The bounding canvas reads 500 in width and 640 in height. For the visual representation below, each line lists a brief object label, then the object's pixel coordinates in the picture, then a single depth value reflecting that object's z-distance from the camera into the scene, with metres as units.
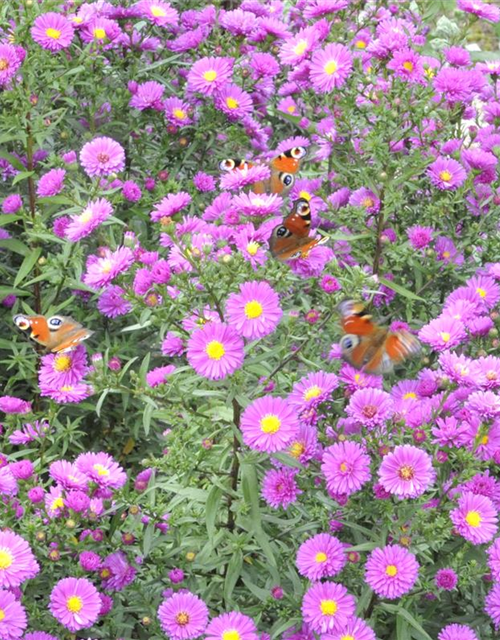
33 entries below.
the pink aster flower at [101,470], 2.68
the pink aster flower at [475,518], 2.38
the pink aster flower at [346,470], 2.37
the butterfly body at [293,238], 2.56
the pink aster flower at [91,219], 2.85
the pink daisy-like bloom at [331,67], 3.29
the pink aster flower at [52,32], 3.38
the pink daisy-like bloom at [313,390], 2.55
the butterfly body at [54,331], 2.78
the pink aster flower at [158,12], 3.81
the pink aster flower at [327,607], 2.38
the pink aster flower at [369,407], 2.44
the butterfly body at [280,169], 3.00
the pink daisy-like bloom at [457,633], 2.47
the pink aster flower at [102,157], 3.24
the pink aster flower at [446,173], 3.32
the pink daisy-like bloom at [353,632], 2.38
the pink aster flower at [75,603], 2.42
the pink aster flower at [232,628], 2.44
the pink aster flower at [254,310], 2.26
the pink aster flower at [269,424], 2.32
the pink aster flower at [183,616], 2.51
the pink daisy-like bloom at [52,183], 3.39
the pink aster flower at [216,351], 2.28
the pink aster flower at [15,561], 2.35
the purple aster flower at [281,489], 2.53
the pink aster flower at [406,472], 2.30
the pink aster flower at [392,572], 2.33
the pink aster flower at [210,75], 3.73
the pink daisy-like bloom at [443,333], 2.78
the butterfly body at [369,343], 2.47
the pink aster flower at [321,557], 2.42
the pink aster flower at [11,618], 2.28
